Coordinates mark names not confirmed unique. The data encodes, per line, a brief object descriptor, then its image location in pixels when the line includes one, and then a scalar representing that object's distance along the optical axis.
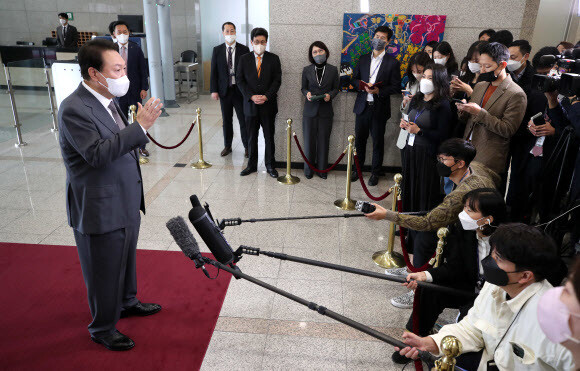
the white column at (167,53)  10.42
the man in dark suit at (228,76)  6.52
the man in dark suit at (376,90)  5.67
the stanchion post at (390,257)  4.04
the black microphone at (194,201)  2.35
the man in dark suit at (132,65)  6.66
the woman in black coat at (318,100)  5.77
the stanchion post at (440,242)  2.74
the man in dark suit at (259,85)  5.94
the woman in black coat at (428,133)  3.98
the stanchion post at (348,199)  5.09
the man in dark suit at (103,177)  2.44
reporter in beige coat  3.81
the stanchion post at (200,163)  6.62
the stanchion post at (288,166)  6.05
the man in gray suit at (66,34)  11.50
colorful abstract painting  5.82
